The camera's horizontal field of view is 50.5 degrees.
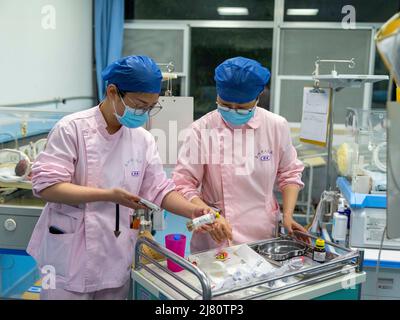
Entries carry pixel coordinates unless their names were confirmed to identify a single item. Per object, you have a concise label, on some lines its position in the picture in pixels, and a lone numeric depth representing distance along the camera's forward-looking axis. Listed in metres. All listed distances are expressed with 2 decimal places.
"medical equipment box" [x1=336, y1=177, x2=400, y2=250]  1.91
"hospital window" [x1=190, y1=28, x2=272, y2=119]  4.48
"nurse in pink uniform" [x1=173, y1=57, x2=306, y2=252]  1.56
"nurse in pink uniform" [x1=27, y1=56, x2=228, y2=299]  1.34
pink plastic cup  1.36
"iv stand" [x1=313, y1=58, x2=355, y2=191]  2.15
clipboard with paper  2.17
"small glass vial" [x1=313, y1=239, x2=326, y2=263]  1.36
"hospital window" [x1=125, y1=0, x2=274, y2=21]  4.37
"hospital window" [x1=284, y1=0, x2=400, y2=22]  4.21
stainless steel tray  1.39
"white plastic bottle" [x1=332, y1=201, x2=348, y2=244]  1.93
